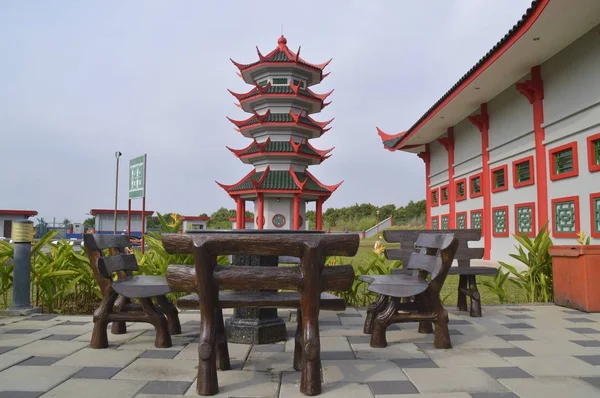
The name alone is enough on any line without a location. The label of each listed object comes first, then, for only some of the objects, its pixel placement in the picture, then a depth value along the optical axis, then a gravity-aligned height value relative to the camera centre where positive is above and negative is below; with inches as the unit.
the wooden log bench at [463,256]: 195.0 -10.6
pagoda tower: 818.8 +165.7
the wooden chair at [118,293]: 134.5 -18.7
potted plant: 206.8 -20.7
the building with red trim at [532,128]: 362.0 +112.5
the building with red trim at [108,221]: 1827.0 +47.2
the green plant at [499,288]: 237.3 -29.4
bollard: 193.3 -16.2
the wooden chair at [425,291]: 136.6 -17.9
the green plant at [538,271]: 240.8 -20.7
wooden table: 99.9 -10.5
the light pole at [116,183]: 896.3 +101.7
